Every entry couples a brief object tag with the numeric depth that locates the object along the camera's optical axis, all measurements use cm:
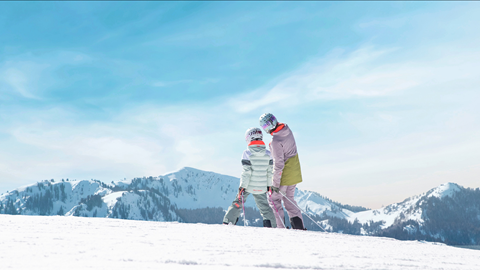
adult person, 765
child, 766
